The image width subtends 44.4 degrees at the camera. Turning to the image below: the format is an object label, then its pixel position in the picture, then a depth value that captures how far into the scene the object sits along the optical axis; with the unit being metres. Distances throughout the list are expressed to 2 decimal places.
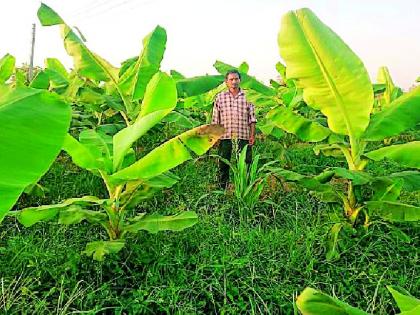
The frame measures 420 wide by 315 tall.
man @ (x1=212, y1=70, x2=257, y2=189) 5.29
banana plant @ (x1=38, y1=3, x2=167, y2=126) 4.01
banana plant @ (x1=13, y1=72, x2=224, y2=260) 2.59
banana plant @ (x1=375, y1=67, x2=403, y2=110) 6.83
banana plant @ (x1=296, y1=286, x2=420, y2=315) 1.49
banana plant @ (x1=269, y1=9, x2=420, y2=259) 2.93
